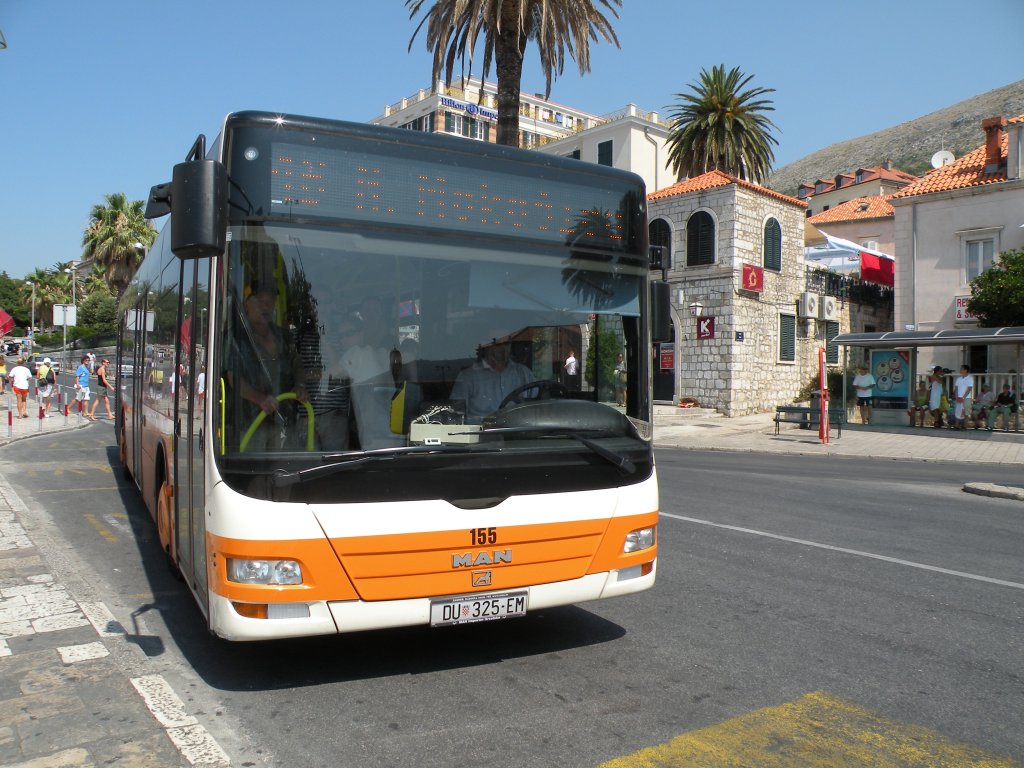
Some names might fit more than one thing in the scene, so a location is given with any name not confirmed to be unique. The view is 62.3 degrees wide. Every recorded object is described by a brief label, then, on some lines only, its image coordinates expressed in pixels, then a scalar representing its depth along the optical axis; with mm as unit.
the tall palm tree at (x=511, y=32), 19297
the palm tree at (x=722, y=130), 38625
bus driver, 4344
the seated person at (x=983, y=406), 22297
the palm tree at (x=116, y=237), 47188
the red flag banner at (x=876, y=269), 36094
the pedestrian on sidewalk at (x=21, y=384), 24141
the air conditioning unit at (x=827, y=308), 31781
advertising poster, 23703
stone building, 28062
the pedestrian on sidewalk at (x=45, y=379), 27222
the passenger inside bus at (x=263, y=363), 3959
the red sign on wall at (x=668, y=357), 29625
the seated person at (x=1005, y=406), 21828
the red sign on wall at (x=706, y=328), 28422
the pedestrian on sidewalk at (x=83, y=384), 26453
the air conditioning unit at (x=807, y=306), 30984
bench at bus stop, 21516
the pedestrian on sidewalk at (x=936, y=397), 23156
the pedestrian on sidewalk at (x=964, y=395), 22438
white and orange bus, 3912
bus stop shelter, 22688
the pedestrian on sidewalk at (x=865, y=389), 24141
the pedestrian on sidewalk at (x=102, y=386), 27158
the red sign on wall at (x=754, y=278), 28156
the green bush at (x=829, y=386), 29312
